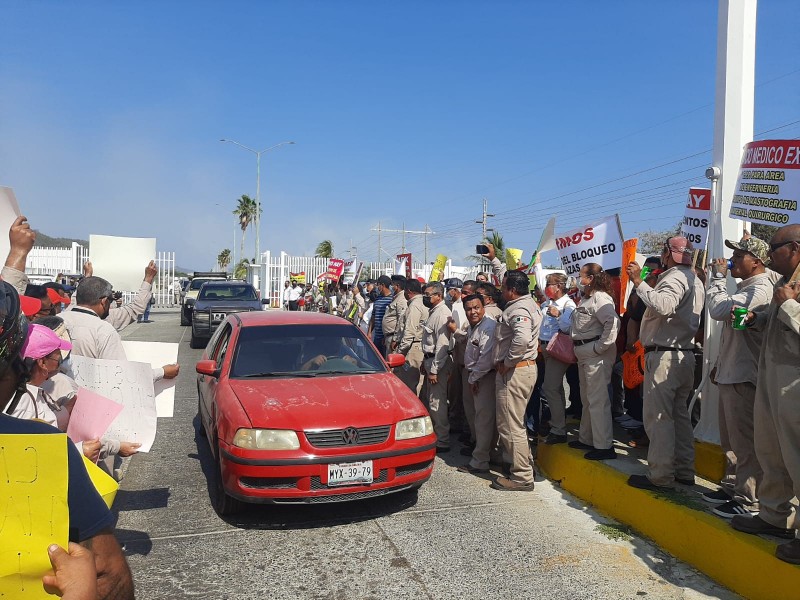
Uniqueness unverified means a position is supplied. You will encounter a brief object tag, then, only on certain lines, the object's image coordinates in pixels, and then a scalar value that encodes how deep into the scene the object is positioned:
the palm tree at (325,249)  65.12
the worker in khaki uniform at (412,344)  7.87
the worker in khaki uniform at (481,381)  6.11
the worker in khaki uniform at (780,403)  3.39
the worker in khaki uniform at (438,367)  6.96
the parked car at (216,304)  16.27
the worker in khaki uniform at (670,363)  4.78
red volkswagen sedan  4.61
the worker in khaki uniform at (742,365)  4.17
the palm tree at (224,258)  90.71
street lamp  33.33
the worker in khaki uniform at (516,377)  5.59
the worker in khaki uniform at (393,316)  9.23
